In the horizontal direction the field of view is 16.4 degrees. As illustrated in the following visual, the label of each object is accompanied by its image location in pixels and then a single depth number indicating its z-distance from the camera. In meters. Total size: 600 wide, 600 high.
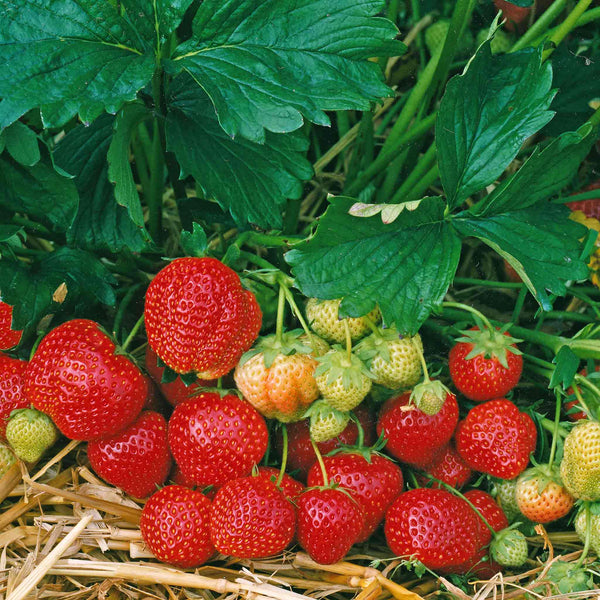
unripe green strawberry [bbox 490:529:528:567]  0.76
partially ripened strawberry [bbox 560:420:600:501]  0.73
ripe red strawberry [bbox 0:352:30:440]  0.77
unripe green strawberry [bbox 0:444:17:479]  0.78
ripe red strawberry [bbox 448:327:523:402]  0.76
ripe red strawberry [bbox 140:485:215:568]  0.75
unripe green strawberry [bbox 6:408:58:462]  0.76
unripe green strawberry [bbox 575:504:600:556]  0.75
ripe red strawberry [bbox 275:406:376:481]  0.77
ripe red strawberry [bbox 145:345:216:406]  0.77
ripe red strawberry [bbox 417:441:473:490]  0.78
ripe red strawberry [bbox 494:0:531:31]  0.86
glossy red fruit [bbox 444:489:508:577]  0.76
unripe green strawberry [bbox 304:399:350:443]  0.75
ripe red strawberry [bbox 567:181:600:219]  0.85
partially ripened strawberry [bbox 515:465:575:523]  0.76
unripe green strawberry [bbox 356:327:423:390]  0.75
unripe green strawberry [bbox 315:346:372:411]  0.74
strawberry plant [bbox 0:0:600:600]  0.74
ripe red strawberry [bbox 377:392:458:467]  0.76
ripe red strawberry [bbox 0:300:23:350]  0.77
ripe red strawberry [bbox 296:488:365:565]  0.74
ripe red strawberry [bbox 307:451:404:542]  0.75
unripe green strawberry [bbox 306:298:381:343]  0.76
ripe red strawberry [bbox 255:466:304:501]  0.75
